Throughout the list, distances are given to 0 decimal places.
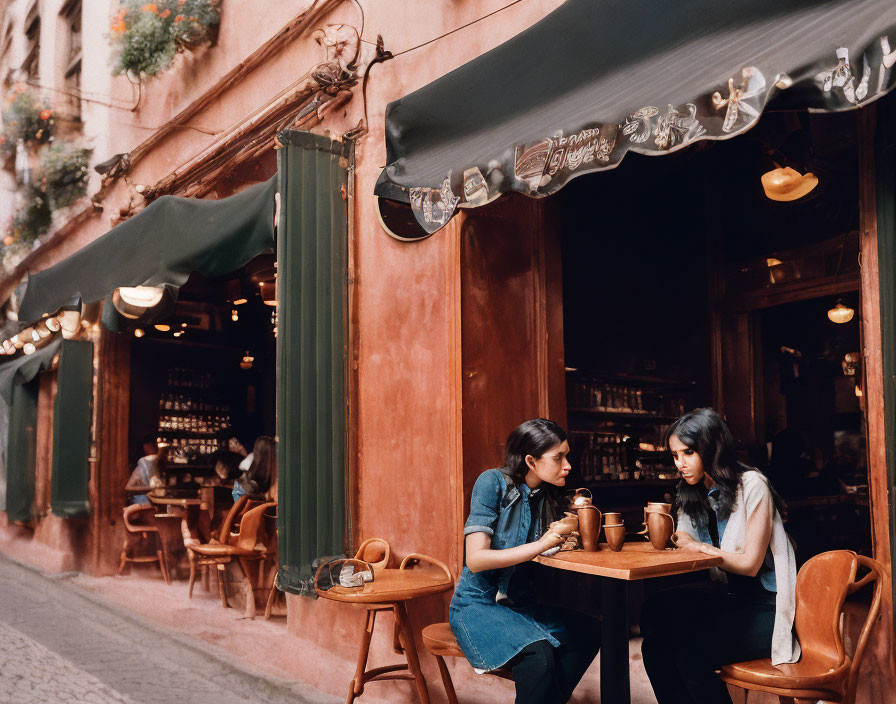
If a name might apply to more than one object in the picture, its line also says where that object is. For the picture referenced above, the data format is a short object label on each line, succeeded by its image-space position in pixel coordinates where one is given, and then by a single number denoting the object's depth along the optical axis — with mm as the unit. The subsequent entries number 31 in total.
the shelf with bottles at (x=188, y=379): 11594
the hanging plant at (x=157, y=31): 8328
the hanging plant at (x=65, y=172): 11547
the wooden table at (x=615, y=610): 3139
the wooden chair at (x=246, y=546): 7160
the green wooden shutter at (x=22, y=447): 11703
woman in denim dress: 3311
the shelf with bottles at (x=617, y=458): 7340
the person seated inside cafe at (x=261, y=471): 8148
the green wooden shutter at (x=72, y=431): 9562
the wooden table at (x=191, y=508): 8734
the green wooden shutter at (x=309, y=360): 5289
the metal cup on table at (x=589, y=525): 3500
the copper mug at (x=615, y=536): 3492
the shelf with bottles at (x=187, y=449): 11500
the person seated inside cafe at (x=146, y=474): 9633
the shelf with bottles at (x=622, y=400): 7516
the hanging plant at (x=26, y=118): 12734
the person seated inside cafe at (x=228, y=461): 10555
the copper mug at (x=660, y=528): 3473
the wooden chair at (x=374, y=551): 5112
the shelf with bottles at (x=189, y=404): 11559
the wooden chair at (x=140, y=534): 9375
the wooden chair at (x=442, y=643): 3645
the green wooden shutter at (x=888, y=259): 3219
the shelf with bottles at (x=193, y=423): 11570
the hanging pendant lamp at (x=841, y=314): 8383
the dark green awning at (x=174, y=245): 5906
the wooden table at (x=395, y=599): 4066
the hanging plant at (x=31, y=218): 12938
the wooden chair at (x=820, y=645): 2953
